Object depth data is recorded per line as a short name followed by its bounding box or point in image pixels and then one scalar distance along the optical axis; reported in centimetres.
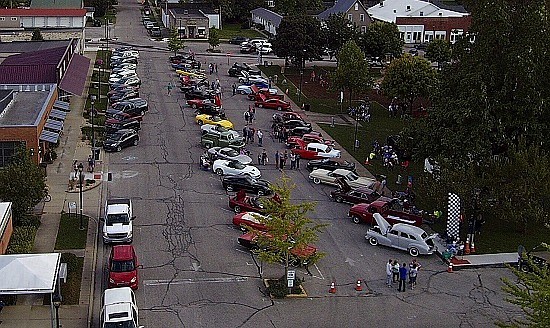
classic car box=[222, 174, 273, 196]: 3931
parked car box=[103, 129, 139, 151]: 4641
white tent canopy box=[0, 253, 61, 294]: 2455
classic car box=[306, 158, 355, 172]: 4333
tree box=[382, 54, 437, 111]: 5772
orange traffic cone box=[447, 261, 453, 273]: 3038
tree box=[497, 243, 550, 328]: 1781
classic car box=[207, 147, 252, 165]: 4394
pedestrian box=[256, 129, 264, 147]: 4916
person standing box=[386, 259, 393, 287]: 2852
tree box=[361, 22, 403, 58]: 7944
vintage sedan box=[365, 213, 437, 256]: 3153
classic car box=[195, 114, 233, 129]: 5228
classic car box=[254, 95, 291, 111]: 6081
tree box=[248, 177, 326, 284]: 2753
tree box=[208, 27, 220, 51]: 9200
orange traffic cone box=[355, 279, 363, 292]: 2813
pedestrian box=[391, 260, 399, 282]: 2861
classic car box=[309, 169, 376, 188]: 4012
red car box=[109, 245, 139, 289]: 2683
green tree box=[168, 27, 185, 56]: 8631
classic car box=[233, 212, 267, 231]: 3257
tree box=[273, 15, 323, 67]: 7750
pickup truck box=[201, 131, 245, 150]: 4778
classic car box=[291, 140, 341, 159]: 4616
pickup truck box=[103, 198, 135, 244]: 3117
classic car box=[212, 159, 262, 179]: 4156
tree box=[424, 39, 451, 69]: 7731
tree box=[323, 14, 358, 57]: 7988
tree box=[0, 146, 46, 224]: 3238
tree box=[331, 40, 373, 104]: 6091
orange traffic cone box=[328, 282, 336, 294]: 2788
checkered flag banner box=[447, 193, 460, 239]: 3294
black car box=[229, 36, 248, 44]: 10138
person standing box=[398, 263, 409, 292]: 2817
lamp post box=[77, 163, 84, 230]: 3320
